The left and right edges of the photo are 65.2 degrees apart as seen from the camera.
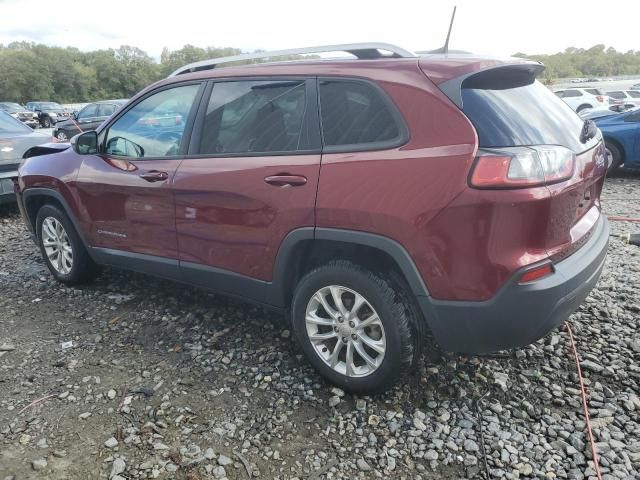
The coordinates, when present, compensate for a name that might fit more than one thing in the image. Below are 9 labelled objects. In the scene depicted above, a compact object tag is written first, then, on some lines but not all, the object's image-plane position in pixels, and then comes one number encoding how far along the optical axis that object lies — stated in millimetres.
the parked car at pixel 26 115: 28734
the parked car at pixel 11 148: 6484
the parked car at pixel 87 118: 17453
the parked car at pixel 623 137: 8125
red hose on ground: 2161
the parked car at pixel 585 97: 23373
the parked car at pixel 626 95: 26302
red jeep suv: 2127
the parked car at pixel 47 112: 30500
